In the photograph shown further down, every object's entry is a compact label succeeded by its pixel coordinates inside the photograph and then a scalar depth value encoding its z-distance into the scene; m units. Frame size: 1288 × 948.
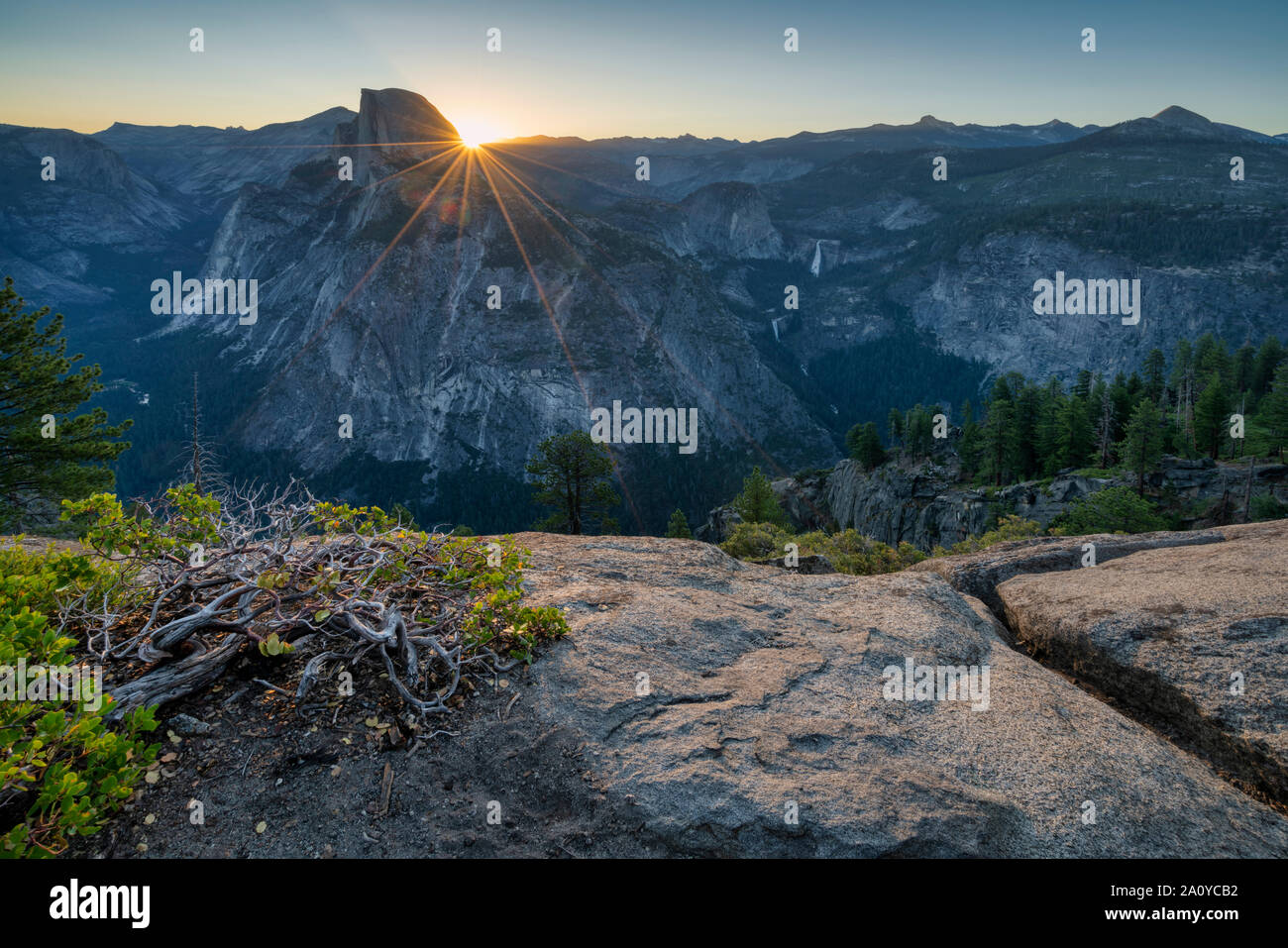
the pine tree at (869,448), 102.12
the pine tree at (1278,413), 59.53
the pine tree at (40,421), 24.81
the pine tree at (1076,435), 75.12
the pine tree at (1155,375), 90.88
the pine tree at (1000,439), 79.44
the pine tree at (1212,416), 68.25
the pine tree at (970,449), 90.12
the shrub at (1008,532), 38.43
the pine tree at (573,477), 39.59
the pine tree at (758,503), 59.84
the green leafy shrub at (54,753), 4.18
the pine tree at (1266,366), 88.88
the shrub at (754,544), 40.12
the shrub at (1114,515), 44.03
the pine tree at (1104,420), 71.69
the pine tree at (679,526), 65.00
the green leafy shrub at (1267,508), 45.25
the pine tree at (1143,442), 58.94
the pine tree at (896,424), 110.56
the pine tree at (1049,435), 77.44
